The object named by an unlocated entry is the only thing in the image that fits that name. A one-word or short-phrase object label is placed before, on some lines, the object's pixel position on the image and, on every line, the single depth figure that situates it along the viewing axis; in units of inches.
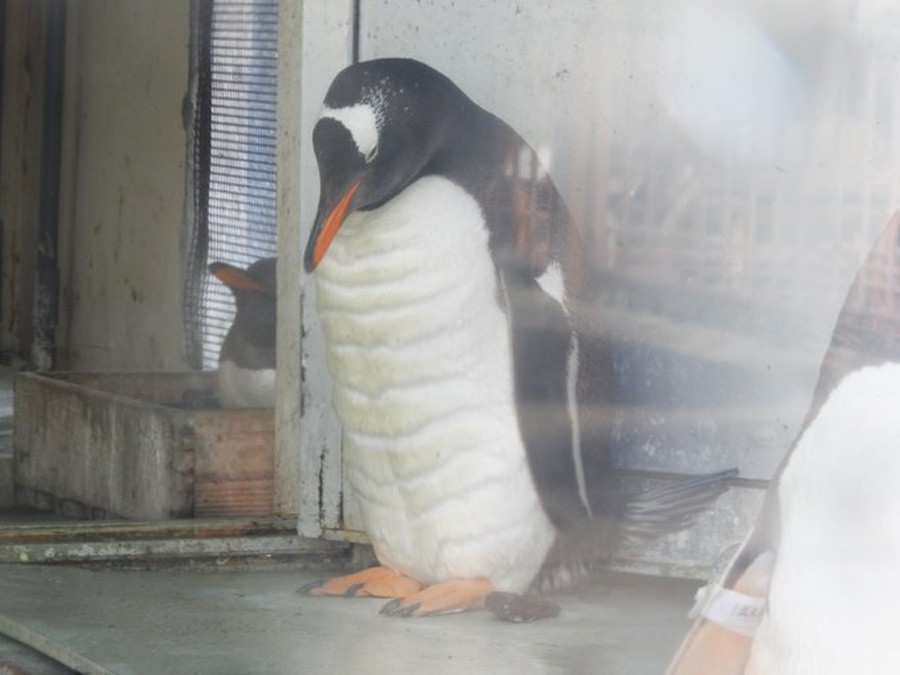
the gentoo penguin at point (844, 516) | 106.4
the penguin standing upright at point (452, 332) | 162.3
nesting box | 212.8
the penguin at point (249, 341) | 229.4
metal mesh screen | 256.9
